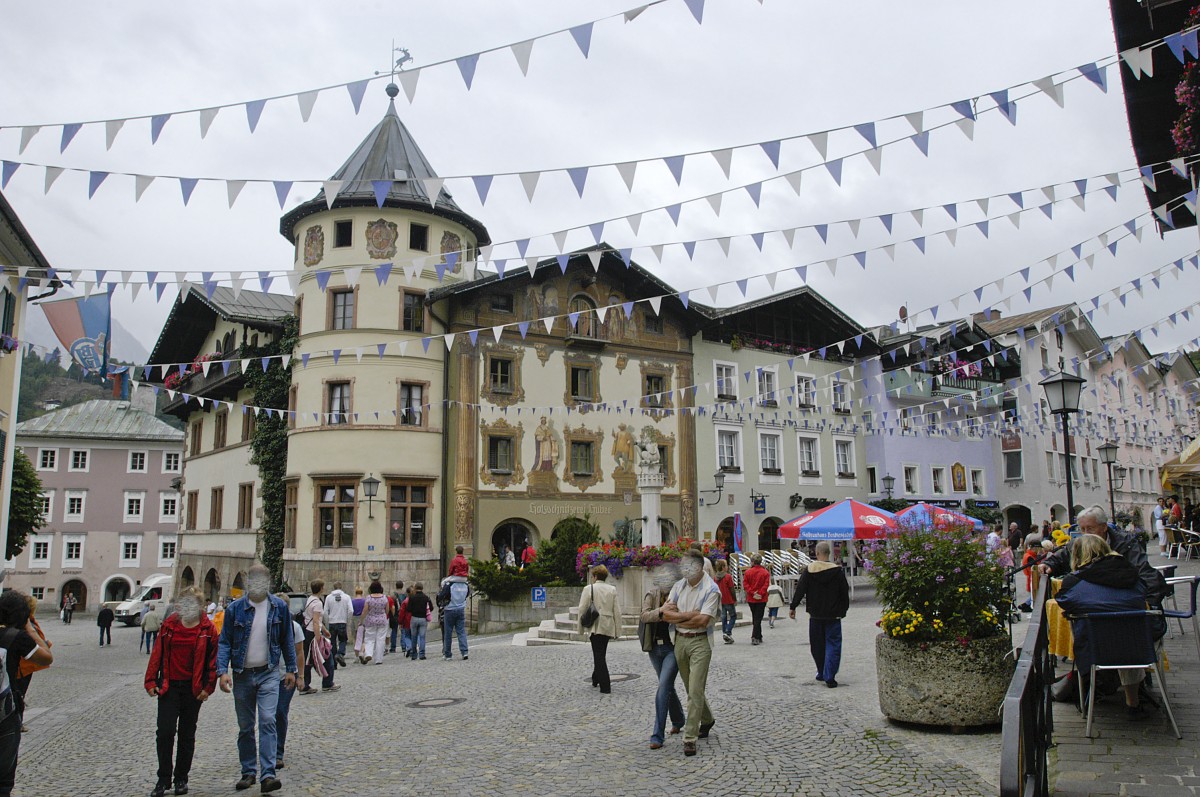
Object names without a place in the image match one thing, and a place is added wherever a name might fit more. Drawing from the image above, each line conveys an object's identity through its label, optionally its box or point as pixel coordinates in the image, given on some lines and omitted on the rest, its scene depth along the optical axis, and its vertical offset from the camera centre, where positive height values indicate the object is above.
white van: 43.81 -4.10
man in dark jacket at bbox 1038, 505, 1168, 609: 6.96 -0.42
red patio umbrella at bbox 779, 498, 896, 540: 22.59 -0.44
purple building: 38.88 +3.39
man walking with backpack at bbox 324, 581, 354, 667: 16.20 -1.79
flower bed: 18.31 -0.93
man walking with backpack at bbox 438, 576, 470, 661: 16.66 -1.78
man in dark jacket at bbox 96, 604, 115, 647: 32.50 -3.63
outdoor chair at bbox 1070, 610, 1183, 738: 6.42 -0.99
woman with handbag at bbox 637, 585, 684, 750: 8.19 -1.38
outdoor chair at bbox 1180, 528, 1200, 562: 25.18 -1.05
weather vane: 26.57 +13.14
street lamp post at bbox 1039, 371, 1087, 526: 13.59 +1.64
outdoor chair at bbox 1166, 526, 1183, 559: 25.08 -1.08
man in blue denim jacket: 7.46 -1.20
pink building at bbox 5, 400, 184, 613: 59.69 +0.90
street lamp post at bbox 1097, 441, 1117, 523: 25.09 +1.38
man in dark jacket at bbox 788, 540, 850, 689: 10.70 -1.17
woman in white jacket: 11.56 -1.42
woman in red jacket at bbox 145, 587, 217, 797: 7.34 -1.32
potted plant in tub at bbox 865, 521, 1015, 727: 7.87 -1.09
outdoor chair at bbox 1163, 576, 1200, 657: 7.15 -0.86
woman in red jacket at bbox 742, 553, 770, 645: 16.00 -1.47
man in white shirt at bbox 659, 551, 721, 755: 7.93 -0.99
